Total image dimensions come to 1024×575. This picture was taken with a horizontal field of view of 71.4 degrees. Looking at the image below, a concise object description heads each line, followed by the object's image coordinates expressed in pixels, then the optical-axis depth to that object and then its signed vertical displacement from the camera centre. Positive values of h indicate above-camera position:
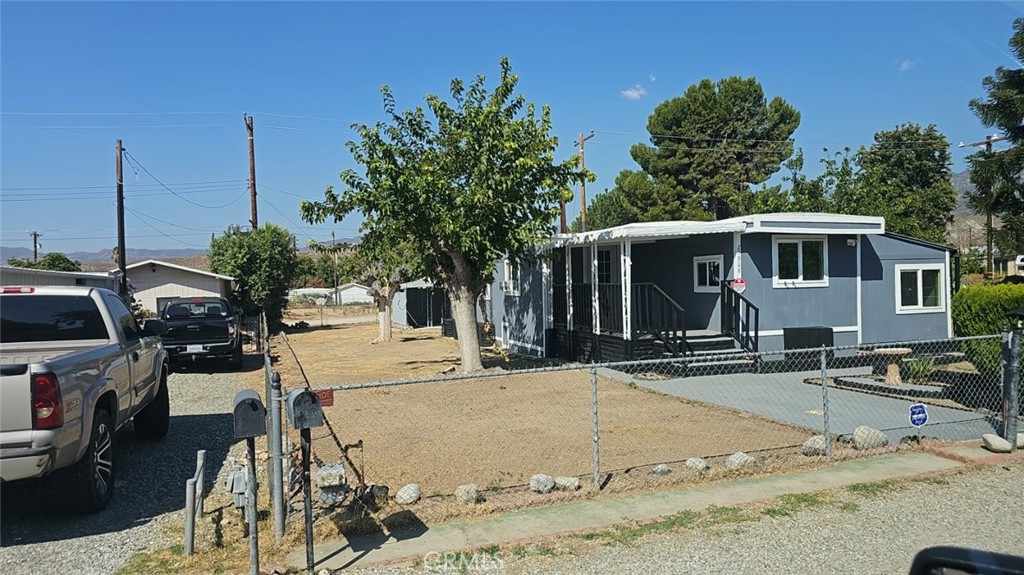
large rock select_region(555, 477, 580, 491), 6.25 -1.78
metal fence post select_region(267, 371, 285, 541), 4.86 -1.20
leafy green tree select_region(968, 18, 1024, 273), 16.77 +2.72
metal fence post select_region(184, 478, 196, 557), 4.90 -1.58
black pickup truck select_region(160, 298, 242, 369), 15.72 -1.08
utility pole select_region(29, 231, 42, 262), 66.31 +4.69
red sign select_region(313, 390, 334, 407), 5.15 -0.80
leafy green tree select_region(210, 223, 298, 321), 30.33 +0.89
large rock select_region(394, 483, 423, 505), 5.90 -1.75
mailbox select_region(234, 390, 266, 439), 4.49 -0.82
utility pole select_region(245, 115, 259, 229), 31.03 +5.07
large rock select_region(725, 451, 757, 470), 6.80 -1.75
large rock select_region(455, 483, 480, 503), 5.89 -1.75
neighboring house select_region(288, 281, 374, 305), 70.38 -0.83
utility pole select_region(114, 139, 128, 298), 26.22 +3.06
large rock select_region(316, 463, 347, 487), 4.98 -1.34
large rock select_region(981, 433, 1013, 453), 7.36 -1.76
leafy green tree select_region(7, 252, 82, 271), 36.36 +1.50
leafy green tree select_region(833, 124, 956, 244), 30.20 +5.57
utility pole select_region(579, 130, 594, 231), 29.67 +3.28
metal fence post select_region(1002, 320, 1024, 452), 7.50 -1.15
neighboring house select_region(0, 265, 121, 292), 16.81 +0.36
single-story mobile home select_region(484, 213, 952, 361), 14.03 -0.21
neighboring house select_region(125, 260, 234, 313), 31.02 +0.27
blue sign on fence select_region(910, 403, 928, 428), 7.45 -1.48
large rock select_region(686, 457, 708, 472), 6.74 -1.76
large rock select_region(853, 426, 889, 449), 7.53 -1.72
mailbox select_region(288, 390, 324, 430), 4.65 -0.81
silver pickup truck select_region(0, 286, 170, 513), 4.92 -0.75
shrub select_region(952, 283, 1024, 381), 9.48 -0.56
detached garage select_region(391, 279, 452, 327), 33.94 -1.08
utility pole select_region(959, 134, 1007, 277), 26.87 +2.17
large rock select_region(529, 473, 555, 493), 6.19 -1.76
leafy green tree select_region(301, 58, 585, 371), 13.03 +1.80
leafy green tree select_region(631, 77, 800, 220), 35.16 +6.88
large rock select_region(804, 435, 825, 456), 7.29 -1.74
